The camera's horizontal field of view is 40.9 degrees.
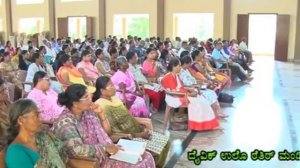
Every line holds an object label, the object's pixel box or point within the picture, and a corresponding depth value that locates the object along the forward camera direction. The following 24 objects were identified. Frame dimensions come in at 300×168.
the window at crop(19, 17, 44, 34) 20.73
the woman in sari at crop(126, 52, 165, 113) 6.20
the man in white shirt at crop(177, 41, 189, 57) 10.11
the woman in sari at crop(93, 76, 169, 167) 3.47
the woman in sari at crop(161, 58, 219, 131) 5.21
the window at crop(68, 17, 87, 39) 19.52
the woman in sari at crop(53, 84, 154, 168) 2.64
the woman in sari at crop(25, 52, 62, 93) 5.77
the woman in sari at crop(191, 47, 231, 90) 6.75
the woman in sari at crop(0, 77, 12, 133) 2.86
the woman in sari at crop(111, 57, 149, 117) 5.12
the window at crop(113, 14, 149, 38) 17.72
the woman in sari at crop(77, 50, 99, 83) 6.60
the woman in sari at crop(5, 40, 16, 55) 10.60
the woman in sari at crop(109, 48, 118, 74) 6.90
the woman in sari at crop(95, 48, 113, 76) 6.86
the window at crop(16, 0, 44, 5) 20.56
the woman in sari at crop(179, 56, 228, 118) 5.78
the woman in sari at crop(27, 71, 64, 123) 4.11
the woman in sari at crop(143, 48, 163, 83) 6.55
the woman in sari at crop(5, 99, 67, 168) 2.29
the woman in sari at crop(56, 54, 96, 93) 5.69
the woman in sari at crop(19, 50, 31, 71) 7.55
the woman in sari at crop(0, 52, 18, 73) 7.10
